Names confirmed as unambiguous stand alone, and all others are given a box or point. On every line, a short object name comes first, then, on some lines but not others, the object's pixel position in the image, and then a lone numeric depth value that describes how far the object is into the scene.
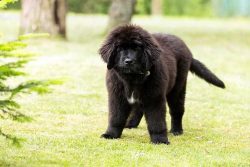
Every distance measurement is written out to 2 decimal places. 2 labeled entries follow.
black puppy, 11.26
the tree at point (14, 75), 8.47
